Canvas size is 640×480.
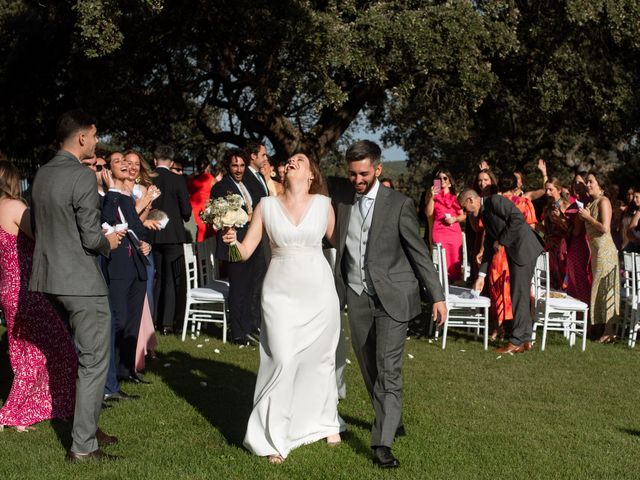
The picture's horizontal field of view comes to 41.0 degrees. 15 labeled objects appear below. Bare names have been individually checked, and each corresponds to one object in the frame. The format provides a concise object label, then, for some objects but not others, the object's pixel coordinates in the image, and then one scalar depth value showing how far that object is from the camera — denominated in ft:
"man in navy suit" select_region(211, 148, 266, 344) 32.45
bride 18.49
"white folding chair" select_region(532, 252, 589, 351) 32.42
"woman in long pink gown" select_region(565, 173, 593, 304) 36.58
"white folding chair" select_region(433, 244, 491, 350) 31.99
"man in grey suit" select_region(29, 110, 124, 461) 17.10
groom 18.28
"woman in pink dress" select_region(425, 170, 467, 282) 38.93
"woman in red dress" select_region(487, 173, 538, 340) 33.99
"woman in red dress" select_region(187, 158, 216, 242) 41.24
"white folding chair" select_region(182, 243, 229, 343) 32.89
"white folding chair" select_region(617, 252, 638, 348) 34.09
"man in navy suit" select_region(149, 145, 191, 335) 34.68
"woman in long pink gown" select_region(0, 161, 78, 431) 20.13
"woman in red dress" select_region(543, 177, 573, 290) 38.96
